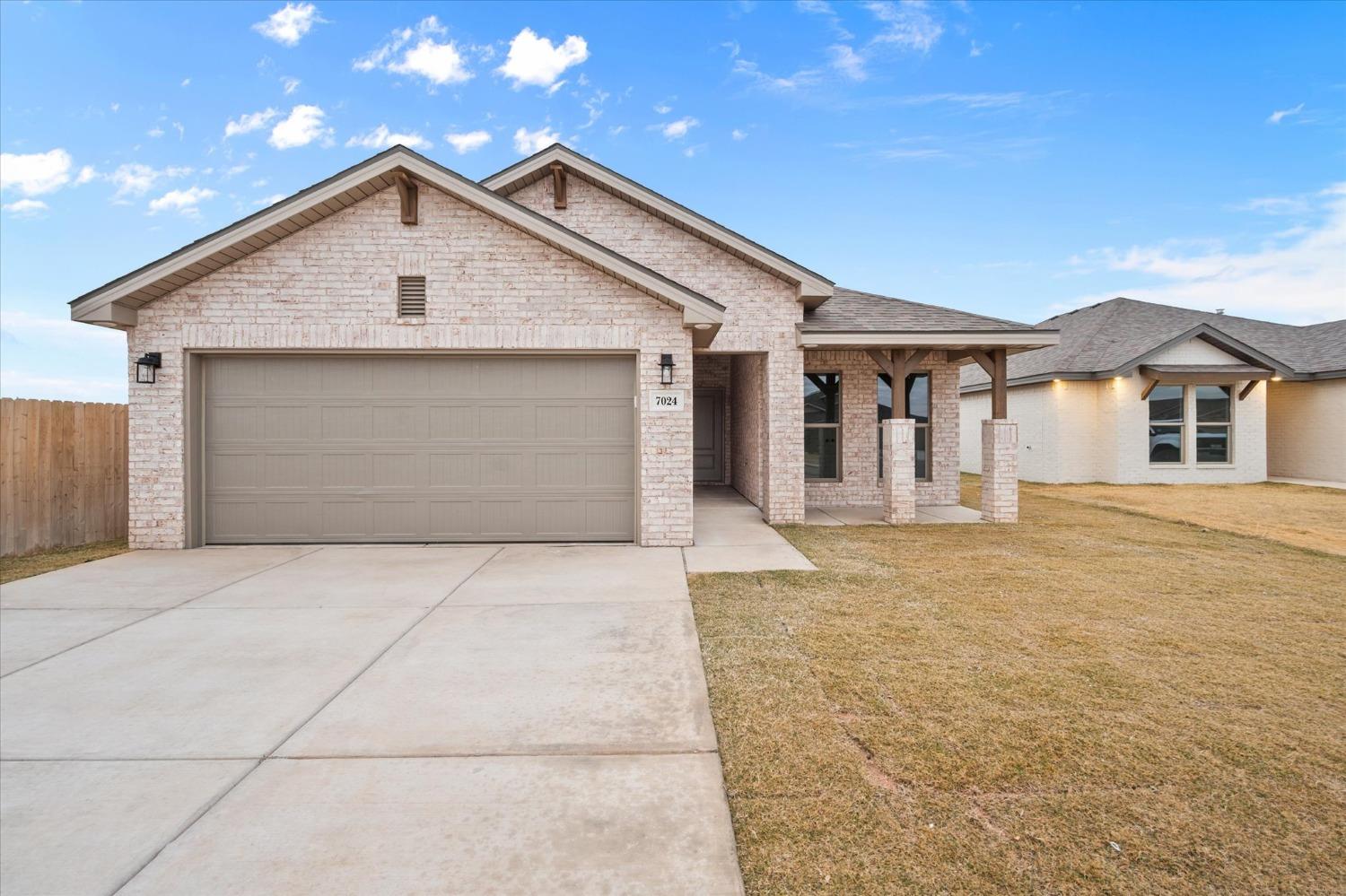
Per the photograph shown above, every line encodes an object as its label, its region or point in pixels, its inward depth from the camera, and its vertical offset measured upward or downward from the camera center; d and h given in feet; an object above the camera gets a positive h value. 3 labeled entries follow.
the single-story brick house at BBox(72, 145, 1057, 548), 26.35 +3.49
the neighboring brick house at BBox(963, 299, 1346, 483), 56.18 +3.53
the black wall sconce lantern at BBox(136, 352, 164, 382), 26.05 +3.81
